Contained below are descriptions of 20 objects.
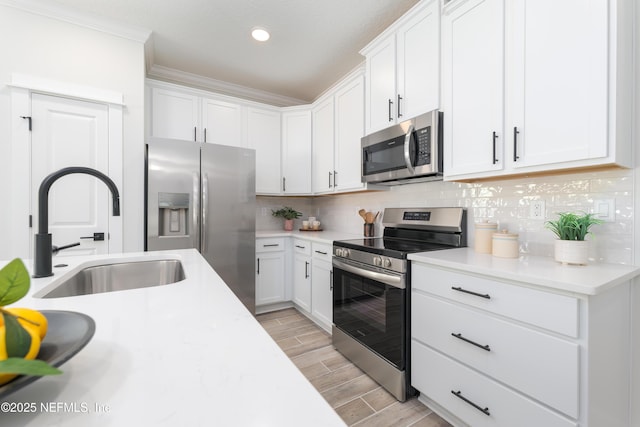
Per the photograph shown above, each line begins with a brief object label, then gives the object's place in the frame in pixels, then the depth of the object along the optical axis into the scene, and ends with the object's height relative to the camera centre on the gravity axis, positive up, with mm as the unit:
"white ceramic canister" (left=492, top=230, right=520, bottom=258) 1539 -181
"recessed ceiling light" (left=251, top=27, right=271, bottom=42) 2475 +1583
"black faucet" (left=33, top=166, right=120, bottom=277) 958 -69
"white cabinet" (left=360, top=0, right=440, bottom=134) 1905 +1073
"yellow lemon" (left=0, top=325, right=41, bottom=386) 327 -172
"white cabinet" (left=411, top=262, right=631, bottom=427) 1052 -602
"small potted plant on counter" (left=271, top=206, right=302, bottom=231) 3699 -48
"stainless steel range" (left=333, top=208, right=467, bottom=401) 1710 -526
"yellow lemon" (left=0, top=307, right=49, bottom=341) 380 -152
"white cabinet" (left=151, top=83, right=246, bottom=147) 2871 +1004
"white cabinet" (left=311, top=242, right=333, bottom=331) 2570 -706
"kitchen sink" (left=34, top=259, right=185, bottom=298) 1213 -307
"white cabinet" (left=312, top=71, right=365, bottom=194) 2725 +791
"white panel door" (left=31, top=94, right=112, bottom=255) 2203 +392
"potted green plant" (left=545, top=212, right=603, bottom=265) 1296 -122
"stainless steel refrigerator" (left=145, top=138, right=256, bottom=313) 2480 +63
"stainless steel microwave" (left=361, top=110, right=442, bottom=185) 1866 +444
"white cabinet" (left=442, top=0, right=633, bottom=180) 1188 +626
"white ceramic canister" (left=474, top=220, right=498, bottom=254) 1711 -145
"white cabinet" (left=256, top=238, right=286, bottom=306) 3066 -659
